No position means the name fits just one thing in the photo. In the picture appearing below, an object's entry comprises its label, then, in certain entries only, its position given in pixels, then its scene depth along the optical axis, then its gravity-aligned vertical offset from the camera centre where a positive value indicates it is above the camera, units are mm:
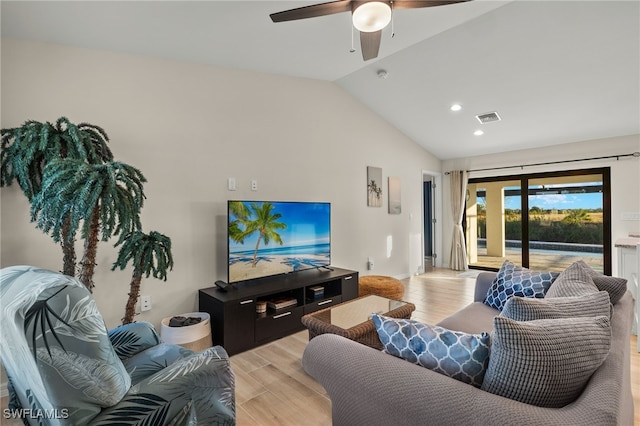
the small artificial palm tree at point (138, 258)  1917 -267
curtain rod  4154 +862
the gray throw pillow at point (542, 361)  824 -411
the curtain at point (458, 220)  5754 -80
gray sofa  732 -503
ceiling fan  1666 +1191
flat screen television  2736 -218
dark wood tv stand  2437 -810
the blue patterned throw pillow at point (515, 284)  2009 -480
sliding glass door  4582 -72
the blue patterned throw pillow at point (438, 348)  947 -448
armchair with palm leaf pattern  828 -455
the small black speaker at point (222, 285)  2666 -624
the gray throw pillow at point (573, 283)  1448 -352
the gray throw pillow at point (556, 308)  1115 -354
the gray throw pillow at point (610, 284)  1710 -402
